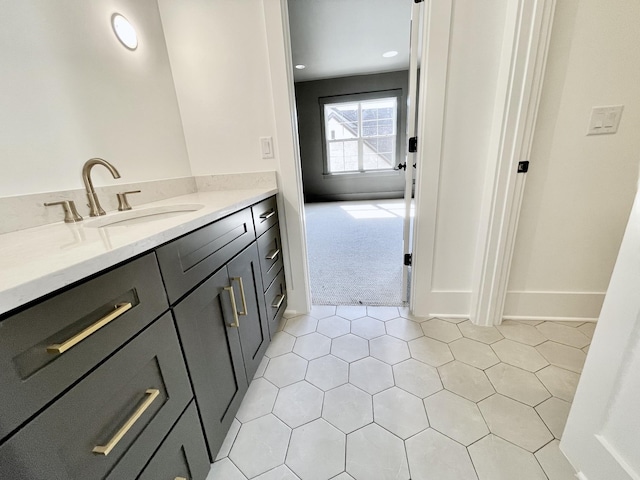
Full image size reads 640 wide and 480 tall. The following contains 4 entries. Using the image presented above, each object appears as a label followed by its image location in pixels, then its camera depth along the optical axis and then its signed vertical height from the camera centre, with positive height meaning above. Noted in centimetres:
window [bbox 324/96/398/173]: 560 +46
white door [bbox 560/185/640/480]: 65 -64
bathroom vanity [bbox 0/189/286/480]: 38 -34
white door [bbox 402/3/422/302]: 131 +21
